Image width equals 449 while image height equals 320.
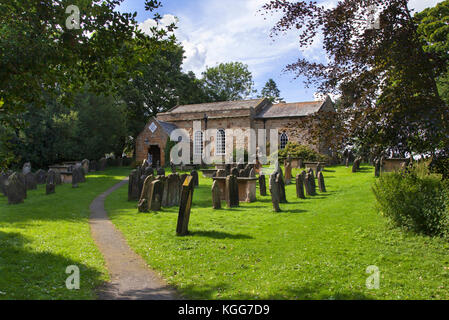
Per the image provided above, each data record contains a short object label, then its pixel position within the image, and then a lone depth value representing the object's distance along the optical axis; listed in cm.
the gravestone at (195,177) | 1874
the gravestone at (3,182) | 1662
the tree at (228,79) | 6222
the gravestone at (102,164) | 3120
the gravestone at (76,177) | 1959
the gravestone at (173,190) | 1440
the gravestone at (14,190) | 1388
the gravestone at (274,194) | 1188
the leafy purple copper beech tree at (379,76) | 733
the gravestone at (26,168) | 2180
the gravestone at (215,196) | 1313
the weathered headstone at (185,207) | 905
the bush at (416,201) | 829
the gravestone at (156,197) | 1293
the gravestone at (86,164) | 2787
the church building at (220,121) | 3406
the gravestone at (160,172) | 1974
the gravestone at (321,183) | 1625
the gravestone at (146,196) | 1287
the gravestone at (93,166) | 2978
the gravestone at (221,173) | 1708
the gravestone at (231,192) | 1352
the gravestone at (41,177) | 2184
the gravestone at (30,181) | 1869
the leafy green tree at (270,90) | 7494
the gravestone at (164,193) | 1418
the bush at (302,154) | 2742
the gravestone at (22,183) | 1462
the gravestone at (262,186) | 1608
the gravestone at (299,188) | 1475
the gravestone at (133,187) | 1570
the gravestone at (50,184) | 1691
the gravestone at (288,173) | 1959
